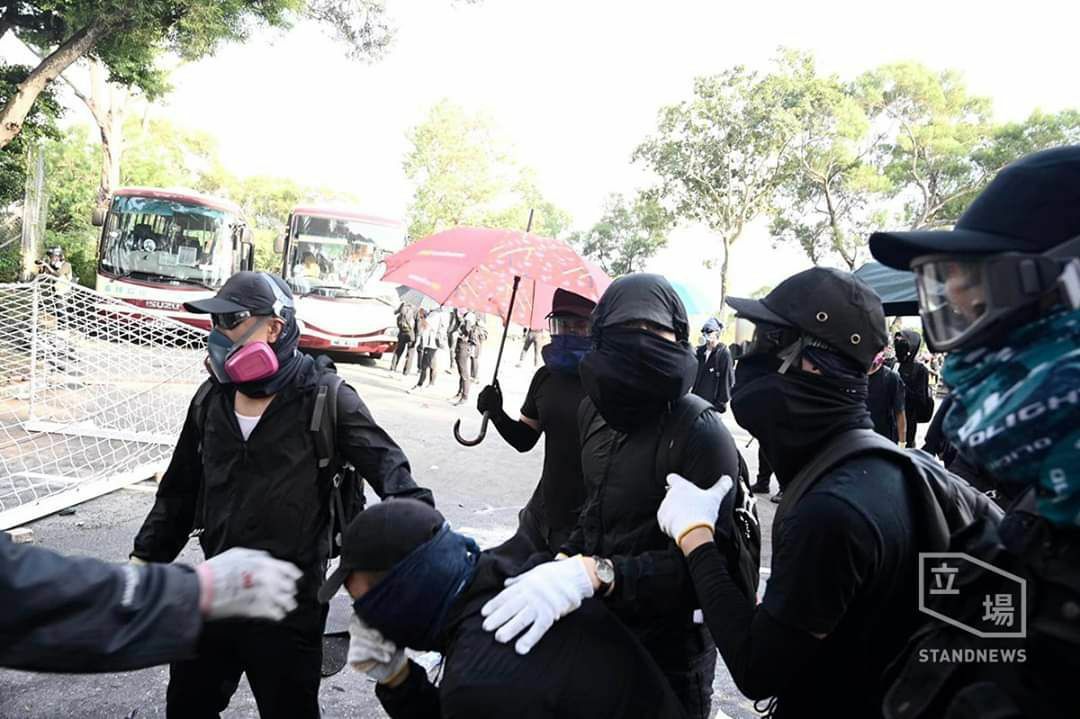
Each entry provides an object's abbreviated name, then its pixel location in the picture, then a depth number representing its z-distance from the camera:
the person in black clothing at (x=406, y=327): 14.03
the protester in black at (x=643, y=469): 1.71
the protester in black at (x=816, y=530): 1.27
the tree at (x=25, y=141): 10.36
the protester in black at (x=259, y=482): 2.05
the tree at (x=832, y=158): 22.53
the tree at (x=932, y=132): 22.11
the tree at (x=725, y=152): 23.23
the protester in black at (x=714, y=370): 8.56
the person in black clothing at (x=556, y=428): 2.70
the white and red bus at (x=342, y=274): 14.31
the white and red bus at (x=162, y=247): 12.95
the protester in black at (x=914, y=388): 6.27
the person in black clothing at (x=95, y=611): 1.11
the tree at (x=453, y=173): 30.88
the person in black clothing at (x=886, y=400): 5.36
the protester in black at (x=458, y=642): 1.30
